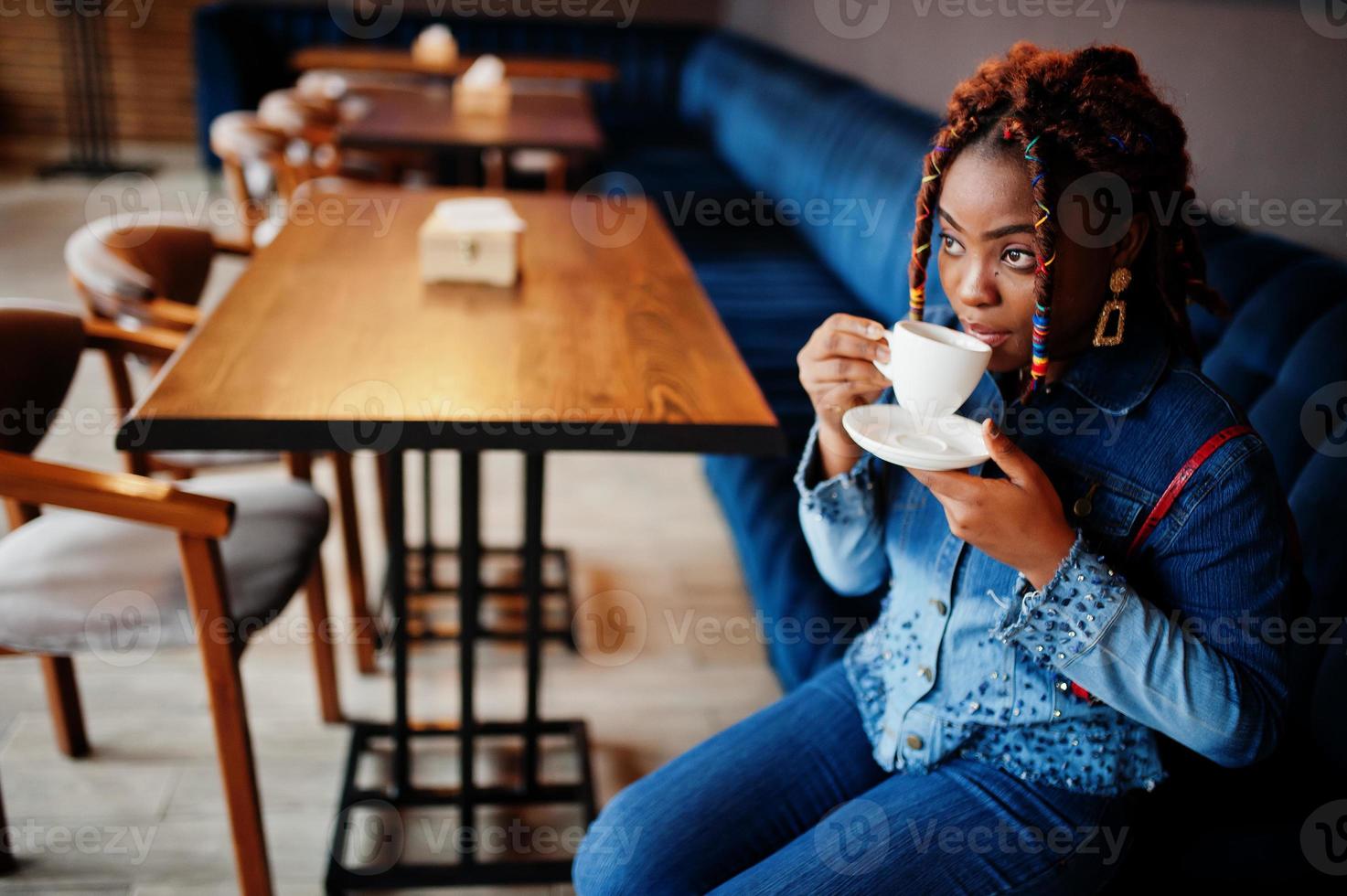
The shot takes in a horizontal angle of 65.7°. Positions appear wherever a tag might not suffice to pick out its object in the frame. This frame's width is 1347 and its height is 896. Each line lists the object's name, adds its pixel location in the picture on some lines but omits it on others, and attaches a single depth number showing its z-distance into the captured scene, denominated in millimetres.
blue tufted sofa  1145
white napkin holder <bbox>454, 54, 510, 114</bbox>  3852
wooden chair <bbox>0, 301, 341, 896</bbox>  1262
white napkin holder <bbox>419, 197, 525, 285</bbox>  1716
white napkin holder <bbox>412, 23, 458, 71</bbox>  4875
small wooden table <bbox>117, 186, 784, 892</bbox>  1222
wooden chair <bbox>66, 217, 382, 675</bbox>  1829
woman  883
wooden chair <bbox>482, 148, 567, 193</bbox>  4453
